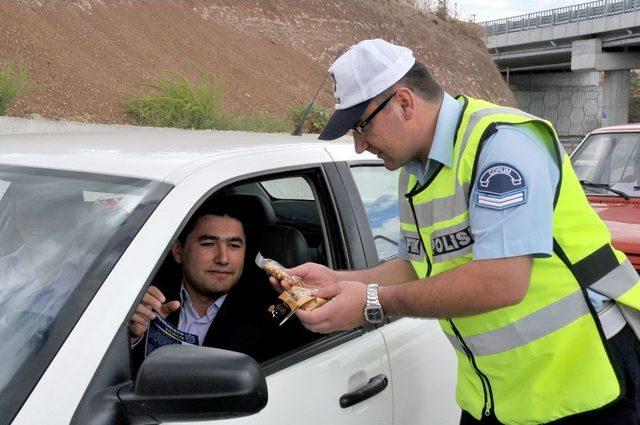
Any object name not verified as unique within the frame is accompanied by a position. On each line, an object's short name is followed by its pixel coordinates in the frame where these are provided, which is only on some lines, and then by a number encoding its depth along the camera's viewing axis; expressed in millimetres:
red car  6215
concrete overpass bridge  48406
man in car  2819
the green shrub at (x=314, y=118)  19000
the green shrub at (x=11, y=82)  12633
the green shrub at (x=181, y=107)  15453
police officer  2107
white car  1739
